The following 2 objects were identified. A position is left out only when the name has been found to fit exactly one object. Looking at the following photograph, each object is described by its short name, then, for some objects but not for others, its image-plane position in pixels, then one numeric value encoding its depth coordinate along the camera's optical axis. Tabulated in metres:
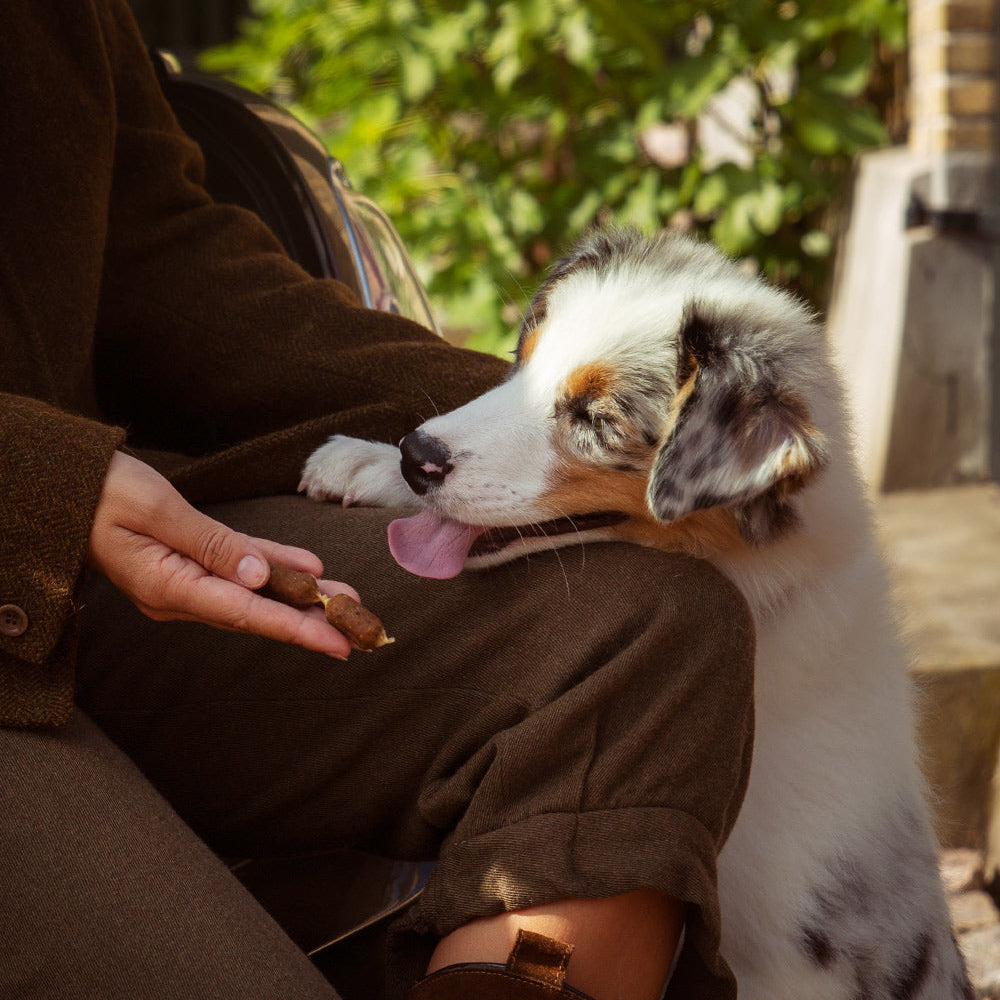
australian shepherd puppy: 1.50
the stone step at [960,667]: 3.15
